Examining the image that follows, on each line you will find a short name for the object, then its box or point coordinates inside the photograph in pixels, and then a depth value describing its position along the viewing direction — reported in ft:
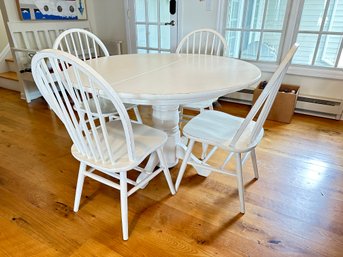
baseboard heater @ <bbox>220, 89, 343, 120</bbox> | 8.09
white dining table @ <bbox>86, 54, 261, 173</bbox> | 3.57
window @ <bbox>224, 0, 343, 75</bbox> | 7.68
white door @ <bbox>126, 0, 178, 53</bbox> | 9.80
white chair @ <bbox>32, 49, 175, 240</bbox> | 2.98
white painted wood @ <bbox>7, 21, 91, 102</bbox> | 9.02
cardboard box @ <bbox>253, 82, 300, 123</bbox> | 7.74
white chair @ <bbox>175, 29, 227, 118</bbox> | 9.29
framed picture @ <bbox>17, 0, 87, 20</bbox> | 8.93
